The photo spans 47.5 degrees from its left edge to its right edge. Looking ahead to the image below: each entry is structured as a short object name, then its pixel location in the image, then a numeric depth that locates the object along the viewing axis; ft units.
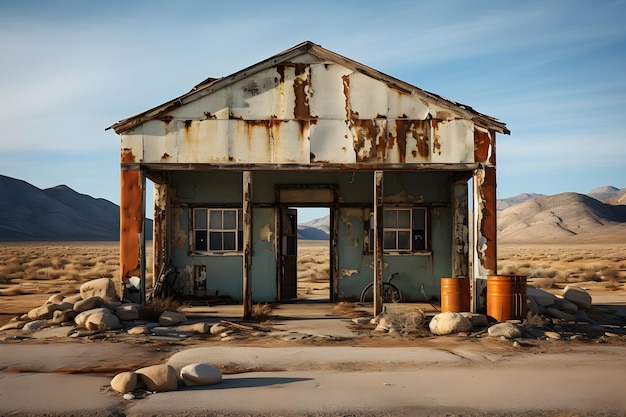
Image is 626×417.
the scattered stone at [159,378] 25.08
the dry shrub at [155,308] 43.51
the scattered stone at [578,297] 50.75
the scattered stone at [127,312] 42.27
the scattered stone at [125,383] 24.76
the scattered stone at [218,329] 40.43
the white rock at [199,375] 25.86
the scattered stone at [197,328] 40.29
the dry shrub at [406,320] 40.68
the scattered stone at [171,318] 42.44
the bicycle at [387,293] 56.13
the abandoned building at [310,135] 45.44
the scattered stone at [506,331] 38.45
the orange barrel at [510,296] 42.50
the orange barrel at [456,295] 44.83
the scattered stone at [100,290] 45.32
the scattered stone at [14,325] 41.01
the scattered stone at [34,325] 40.19
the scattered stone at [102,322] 39.73
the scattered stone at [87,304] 42.68
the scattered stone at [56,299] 46.13
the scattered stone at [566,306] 47.78
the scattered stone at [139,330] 39.37
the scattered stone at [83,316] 40.50
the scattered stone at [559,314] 45.55
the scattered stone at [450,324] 40.04
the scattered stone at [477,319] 41.73
